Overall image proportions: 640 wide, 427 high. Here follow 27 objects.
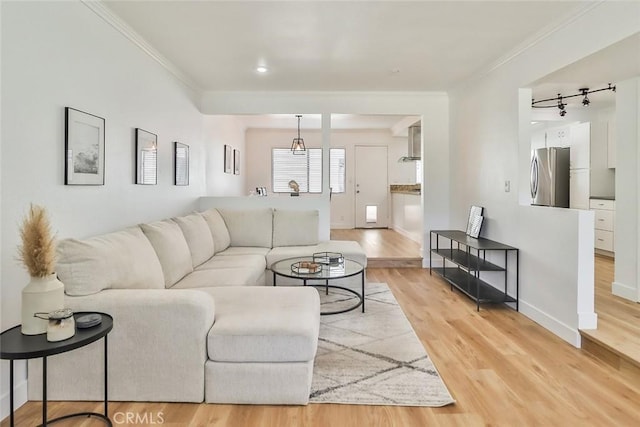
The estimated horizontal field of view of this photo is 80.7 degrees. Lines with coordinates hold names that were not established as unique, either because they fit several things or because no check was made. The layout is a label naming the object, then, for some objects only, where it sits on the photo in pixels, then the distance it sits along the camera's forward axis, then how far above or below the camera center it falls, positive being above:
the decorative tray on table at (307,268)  3.27 -0.48
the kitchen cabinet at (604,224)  5.35 -0.12
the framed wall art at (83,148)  2.35 +0.43
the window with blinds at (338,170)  9.48 +1.10
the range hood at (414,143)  7.67 +1.47
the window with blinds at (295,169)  9.22 +1.09
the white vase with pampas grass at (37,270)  1.67 -0.27
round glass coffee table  3.14 -0.51
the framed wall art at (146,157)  3.32 +0.51
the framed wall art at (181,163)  4.25 +0.58
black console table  3.62 -0.54
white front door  9.48 +0.68
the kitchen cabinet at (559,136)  6.14 +1.33
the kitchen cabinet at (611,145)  5.49 +1.04
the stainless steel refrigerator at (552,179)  6.09 +0.59
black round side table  1.52 -0.56
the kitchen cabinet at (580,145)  5.76 +1.10
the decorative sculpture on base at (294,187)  7.60 +0.53
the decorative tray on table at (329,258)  3.65 -0.45
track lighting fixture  4.56 +1.57
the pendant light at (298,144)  7.62 +1.41
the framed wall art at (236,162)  7.40 +1.03
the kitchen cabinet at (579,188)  5.80 +0.43
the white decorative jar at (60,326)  1.62 -0.50
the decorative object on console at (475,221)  4.28 -0.08
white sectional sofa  1.99 -0.73
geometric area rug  2.08 -0.98
